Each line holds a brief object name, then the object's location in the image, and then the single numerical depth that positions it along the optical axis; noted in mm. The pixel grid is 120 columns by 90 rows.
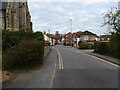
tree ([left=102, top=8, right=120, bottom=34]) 11339
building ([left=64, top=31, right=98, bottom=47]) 49367
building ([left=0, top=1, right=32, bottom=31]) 20320
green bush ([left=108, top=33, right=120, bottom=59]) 10545
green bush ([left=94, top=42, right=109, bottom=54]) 14105
